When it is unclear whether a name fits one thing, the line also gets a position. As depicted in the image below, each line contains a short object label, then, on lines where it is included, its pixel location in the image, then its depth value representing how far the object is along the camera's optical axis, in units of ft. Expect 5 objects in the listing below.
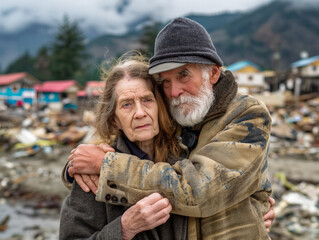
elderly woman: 6.15
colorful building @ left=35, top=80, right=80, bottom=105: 114.62
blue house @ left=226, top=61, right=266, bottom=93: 133.69
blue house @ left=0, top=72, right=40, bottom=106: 106.93
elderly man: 5.80
